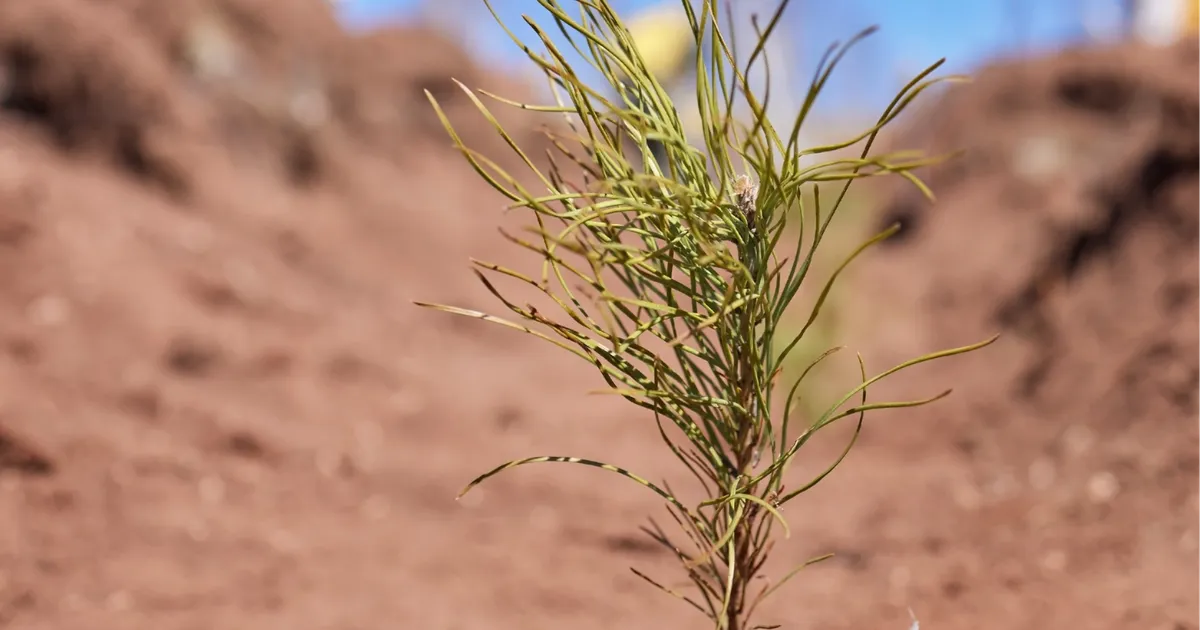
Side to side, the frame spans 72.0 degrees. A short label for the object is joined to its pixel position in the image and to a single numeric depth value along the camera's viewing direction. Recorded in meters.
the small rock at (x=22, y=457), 2.68
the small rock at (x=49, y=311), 3.49
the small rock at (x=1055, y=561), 2.08
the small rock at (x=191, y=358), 3.78
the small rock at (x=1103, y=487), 2.48
